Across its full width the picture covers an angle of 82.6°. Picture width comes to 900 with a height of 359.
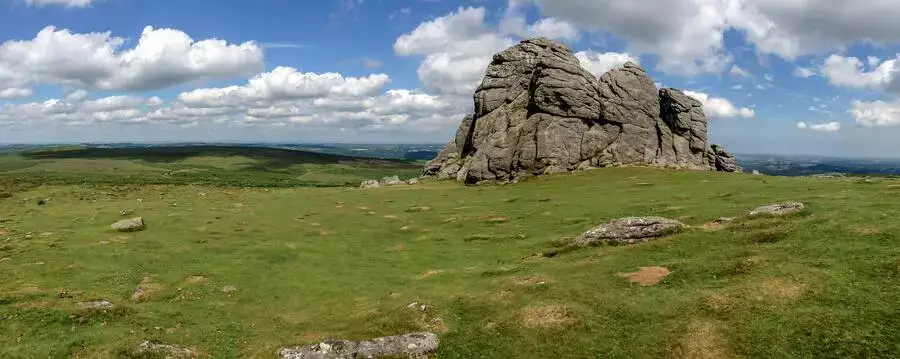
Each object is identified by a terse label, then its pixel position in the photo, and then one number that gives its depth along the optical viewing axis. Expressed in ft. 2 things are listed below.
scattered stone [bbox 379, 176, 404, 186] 518.37
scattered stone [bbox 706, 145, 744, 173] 468.75
